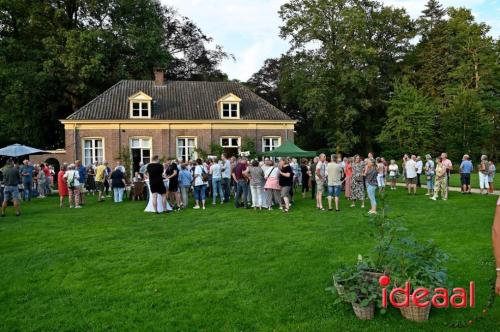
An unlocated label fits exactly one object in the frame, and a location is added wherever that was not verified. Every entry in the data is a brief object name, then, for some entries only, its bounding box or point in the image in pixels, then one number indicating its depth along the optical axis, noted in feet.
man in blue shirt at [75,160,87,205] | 53.11
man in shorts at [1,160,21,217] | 43.60
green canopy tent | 70.49
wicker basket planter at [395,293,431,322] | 15.55
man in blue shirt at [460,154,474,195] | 57.16
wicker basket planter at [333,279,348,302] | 16.57
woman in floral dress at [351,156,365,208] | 49.23
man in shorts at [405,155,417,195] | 59.72
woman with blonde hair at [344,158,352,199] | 56.34
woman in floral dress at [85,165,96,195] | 68.97
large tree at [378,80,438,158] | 118.83
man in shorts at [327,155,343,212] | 43.04
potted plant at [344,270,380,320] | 15.84
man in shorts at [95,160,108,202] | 58.54
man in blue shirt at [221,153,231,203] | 53.93
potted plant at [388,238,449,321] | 15.52
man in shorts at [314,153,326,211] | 44.91
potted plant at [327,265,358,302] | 16.66
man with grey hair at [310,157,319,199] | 57.57
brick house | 95.61
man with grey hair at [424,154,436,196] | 57.06
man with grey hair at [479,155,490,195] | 56.39
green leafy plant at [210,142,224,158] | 97.81
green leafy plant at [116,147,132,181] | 92.51
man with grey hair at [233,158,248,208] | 49.52
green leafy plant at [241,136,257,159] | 97.54
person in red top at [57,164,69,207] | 52.64
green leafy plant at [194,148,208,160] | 96.68
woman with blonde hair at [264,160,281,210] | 46.42
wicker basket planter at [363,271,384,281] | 16.30
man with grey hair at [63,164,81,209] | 50.67
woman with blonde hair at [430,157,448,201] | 51.85
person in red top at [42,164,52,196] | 69.36
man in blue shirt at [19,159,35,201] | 61.00
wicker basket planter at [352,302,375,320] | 15.92
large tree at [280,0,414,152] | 121.19
